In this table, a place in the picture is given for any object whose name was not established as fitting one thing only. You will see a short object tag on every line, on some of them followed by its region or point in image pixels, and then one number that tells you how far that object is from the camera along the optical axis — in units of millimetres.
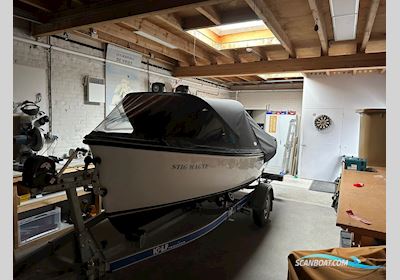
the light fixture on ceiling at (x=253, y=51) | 5014
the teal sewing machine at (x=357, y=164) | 3531
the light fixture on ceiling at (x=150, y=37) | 4343
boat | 2107
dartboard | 7074
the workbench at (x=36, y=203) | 2861
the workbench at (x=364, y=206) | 1606
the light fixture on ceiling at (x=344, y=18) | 2908
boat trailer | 1775
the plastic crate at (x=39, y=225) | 3207
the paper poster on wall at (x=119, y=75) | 5043
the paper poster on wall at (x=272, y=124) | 8500
